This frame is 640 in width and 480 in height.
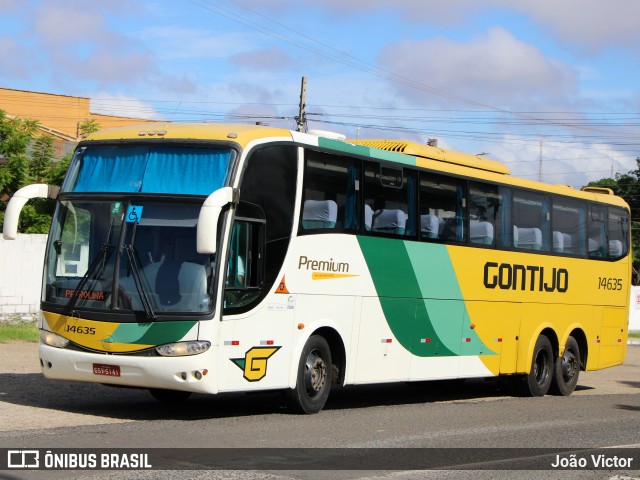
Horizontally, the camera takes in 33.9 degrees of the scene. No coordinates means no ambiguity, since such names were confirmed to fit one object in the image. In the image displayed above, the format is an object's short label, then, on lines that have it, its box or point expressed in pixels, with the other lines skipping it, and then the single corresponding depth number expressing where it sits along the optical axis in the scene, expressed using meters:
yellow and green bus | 11.89
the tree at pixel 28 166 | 29.83
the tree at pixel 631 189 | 66.44
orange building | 54.72
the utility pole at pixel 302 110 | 41.34
